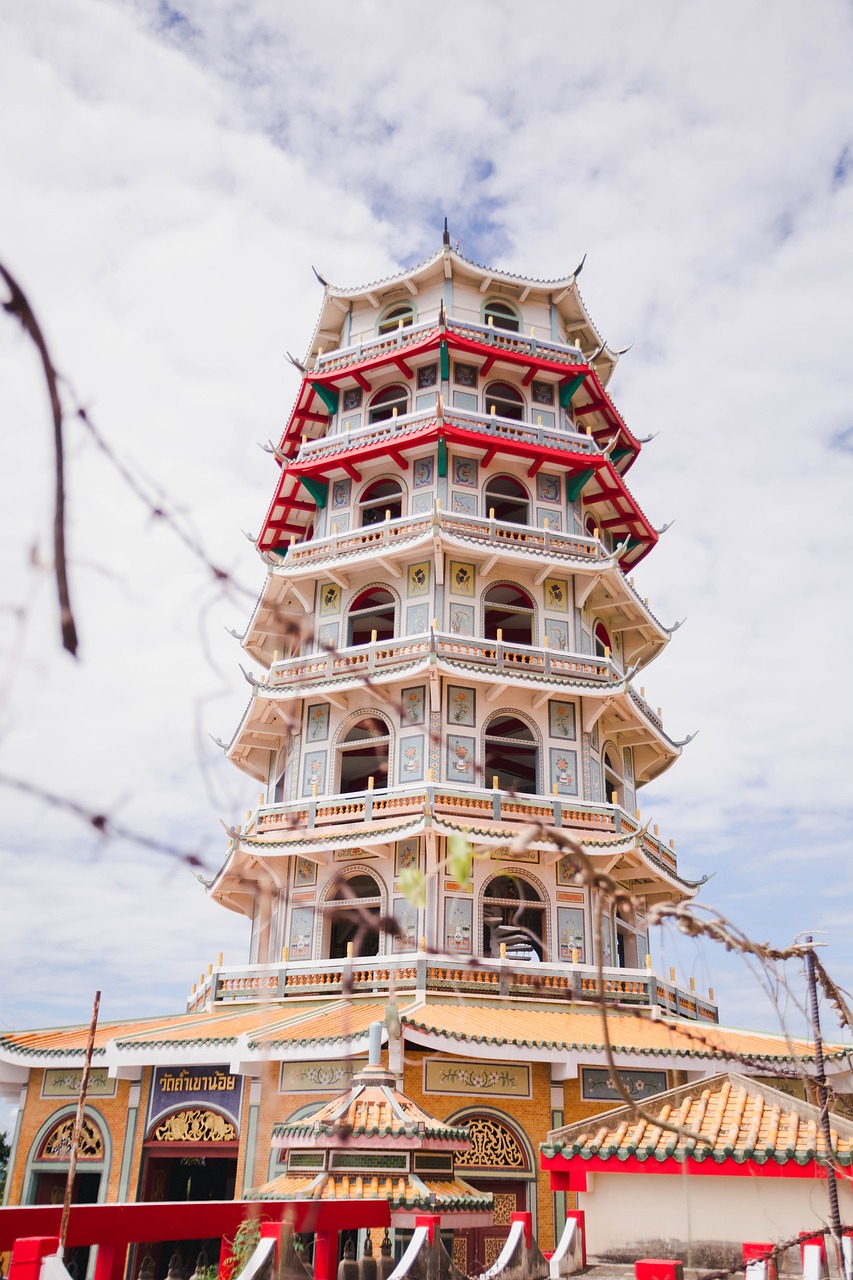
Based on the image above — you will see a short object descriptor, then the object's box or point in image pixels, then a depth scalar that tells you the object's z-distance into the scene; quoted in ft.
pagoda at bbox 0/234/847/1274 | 51.98
